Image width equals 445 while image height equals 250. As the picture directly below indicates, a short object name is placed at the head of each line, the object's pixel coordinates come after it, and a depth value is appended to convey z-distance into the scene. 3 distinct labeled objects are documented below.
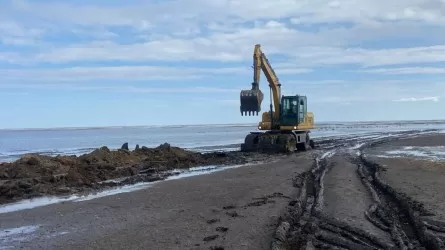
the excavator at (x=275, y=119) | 31.36
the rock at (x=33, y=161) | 20.50
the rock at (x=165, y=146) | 29.60
